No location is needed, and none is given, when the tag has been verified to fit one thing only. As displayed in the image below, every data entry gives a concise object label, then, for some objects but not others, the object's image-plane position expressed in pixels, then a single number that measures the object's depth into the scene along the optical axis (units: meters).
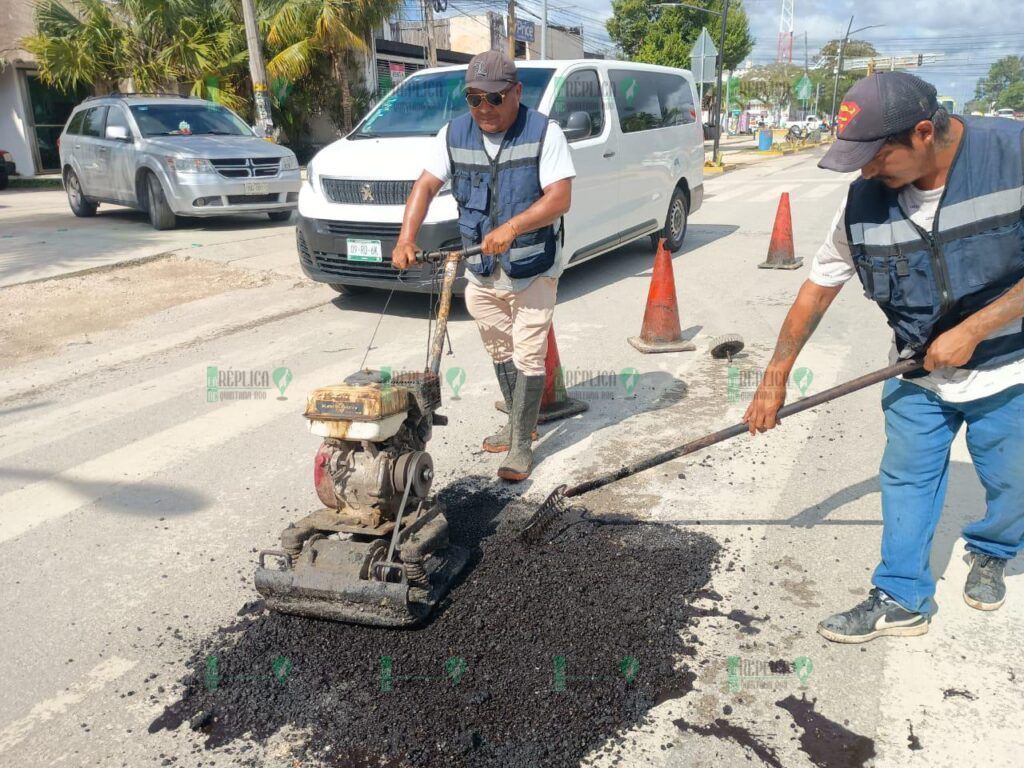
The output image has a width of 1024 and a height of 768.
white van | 7.19
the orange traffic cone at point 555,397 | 5.22
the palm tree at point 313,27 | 20.62
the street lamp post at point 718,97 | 25.78
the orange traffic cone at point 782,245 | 9.65
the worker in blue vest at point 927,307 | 2.50
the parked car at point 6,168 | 20.43
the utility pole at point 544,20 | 27.47
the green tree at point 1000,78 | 134.11
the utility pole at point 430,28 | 27.81
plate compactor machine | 3.00
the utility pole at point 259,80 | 15.12
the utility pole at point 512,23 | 31.47
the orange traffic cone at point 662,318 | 6.55
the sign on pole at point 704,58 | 21.06
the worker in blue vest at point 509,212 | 3.82
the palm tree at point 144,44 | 19.61
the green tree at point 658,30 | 39.94
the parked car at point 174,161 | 11.81
